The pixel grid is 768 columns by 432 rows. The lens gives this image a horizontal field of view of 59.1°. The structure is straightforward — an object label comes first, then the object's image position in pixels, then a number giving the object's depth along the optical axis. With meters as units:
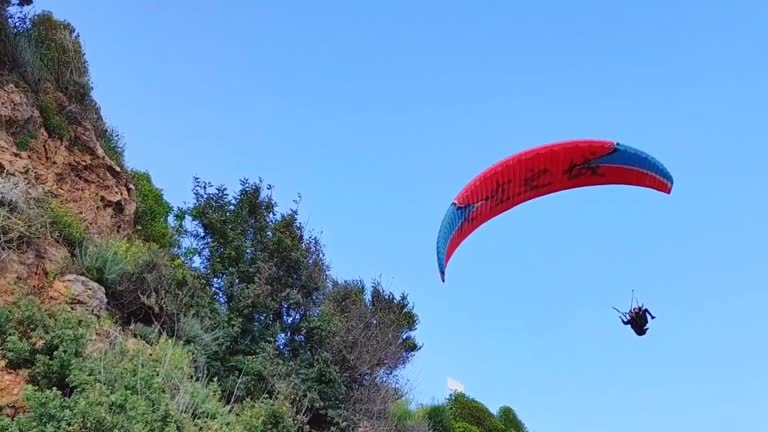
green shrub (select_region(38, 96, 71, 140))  9.97
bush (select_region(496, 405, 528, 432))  18.28
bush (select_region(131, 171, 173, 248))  11.59
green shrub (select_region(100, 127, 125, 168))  11.73
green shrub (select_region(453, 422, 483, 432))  15.21
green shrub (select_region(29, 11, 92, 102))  11.27
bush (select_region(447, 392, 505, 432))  16.48
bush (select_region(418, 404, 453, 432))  14.35
